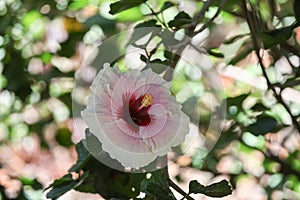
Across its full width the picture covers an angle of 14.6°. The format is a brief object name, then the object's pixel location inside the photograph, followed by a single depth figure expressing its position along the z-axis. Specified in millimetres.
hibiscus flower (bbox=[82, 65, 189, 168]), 1070
